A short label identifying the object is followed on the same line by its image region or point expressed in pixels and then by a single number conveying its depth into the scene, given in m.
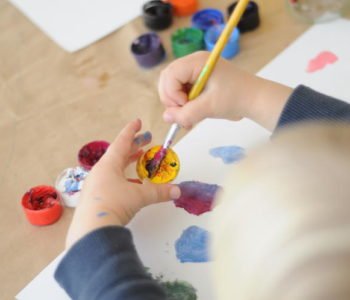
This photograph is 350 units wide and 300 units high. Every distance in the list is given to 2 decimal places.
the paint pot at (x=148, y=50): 0.88
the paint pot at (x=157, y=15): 0.92
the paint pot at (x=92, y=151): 0.78
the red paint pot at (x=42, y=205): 0.72
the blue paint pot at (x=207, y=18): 0.91
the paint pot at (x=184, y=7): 0.94
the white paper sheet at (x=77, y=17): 0.94
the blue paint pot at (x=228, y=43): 0.86
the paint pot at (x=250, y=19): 0.89
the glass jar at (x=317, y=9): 0.90
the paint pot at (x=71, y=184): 0.73
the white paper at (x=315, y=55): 0.82
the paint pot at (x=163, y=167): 0.74
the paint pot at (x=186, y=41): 0.87
